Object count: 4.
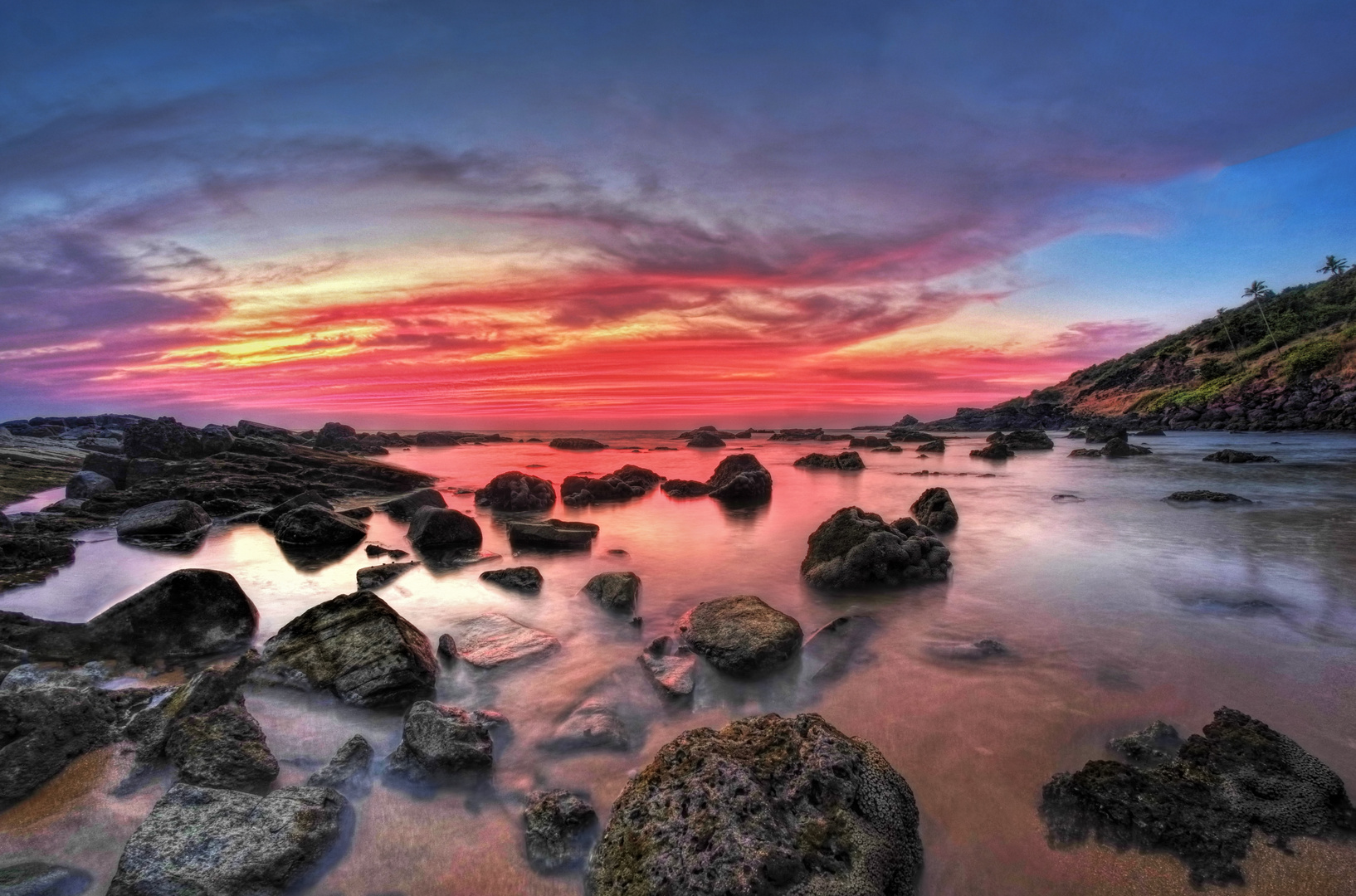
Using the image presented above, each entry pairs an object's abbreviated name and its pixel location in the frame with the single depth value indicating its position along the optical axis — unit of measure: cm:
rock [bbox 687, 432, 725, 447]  5684
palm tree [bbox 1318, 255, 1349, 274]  8544
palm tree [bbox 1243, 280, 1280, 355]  8544
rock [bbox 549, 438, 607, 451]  5494
